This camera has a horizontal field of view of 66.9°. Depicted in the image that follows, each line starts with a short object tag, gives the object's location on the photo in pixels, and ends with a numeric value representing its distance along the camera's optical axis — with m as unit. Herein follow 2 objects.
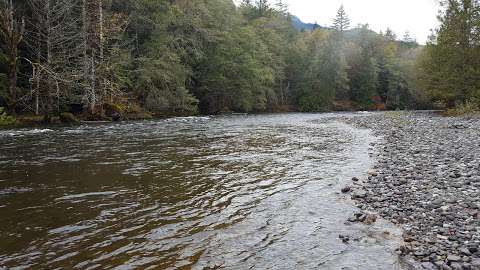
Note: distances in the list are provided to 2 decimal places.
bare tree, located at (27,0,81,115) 27.12
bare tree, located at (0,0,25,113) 26.14
